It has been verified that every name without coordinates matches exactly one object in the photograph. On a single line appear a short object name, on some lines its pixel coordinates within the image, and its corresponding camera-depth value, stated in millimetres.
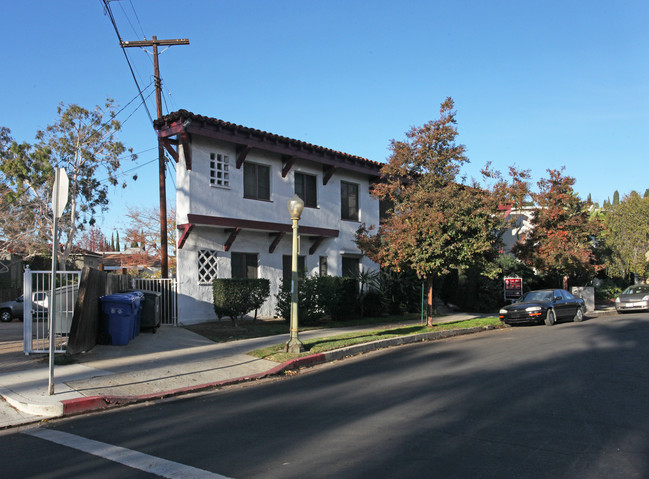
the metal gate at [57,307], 10016
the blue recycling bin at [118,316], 11578
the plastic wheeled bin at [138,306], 12703
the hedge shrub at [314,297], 17500
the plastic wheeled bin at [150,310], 13891
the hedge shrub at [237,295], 16156
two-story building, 16938
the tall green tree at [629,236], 31719
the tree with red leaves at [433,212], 15891
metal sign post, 7605
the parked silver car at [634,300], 24986
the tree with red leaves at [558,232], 24125
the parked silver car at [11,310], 25172
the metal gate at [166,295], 16531
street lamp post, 11742
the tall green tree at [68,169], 25000
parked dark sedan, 18781
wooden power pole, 18516
